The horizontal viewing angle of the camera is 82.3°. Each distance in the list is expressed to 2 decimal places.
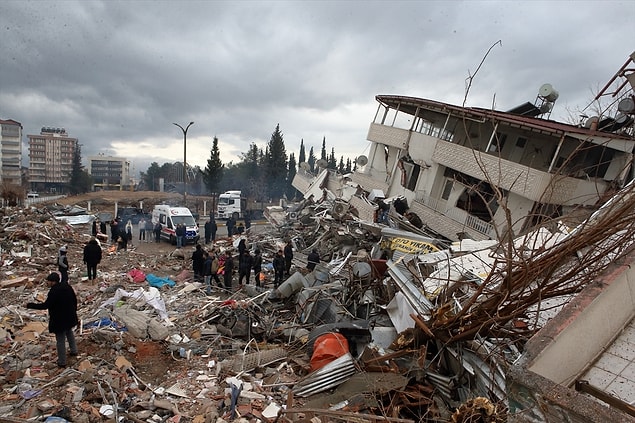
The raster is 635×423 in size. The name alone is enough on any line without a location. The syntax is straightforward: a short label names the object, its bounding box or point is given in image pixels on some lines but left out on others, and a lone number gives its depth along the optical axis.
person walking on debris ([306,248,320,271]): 11.93
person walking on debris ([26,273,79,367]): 5.20
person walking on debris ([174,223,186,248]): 16.86
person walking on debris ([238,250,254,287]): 11.31
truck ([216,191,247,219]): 29.94
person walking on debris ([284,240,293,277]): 11.90
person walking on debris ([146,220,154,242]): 19.45
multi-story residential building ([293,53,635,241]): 13.31
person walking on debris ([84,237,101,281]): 10.30
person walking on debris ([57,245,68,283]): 9.28
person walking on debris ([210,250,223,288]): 10.61
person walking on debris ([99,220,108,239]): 17.60
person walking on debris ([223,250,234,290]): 10.73
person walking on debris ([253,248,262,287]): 11.66
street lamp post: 26.35
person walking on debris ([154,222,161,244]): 18.44
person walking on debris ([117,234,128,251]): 15.26
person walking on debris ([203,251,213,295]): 10.42
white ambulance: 18.08
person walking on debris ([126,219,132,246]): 15.80
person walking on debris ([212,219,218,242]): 18.51
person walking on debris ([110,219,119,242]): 15.52
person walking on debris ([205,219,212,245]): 18.39
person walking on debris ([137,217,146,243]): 19.34
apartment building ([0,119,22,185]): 88.52
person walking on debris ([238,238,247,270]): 11.46
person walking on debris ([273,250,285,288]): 11.22
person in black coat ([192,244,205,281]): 11.34
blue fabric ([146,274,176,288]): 10.54
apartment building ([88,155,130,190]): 120.81
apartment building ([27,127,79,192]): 104.06
